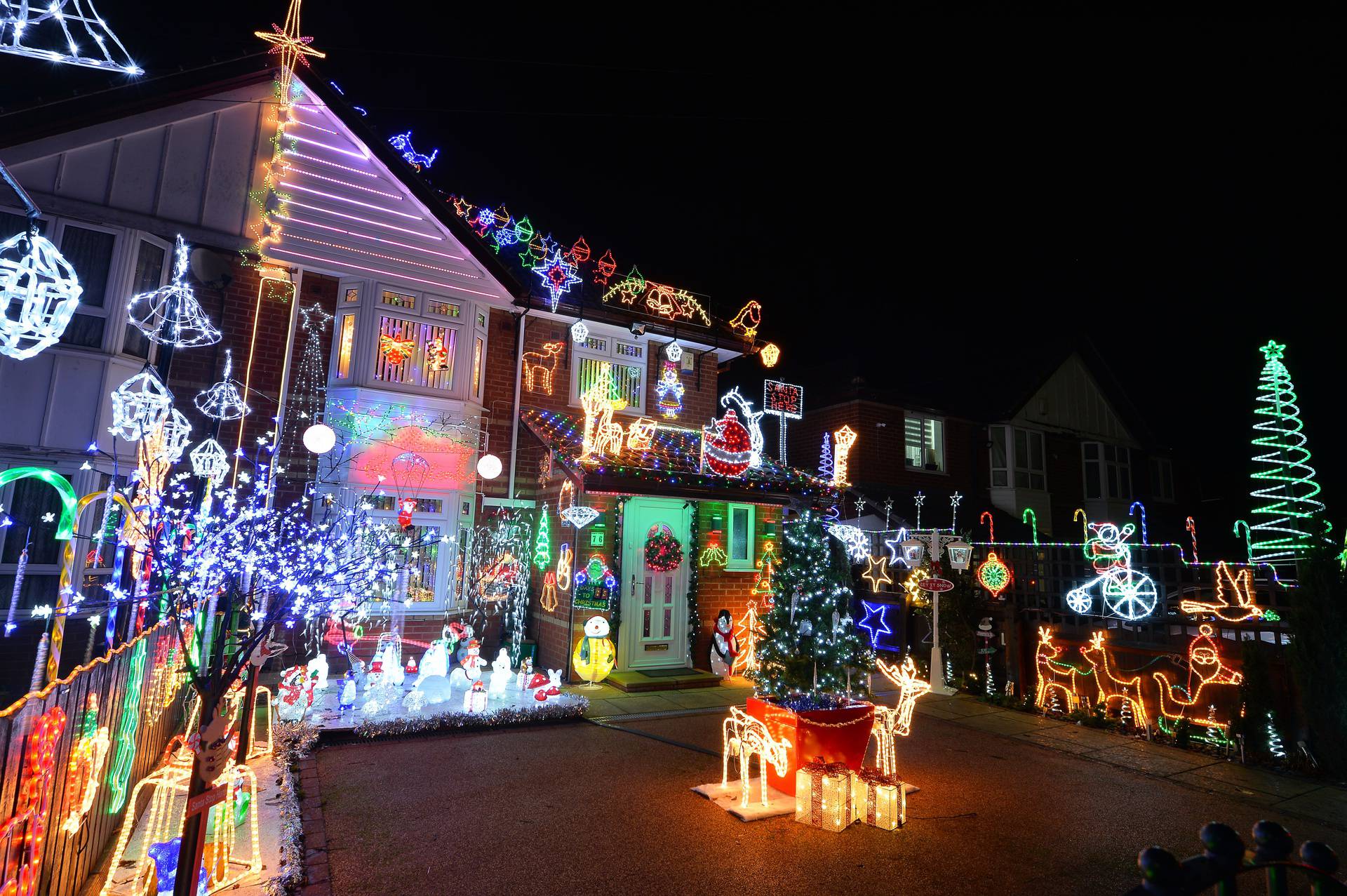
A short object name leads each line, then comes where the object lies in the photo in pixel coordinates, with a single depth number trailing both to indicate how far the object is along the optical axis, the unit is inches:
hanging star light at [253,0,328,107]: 377.7
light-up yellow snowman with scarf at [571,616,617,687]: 442.6
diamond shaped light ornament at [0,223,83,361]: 155.1
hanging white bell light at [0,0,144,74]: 123.0
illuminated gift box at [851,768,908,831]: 233.5
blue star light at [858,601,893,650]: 534.8
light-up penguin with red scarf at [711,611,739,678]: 484.7
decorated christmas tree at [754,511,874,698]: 270.5
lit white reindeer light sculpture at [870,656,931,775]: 265.9
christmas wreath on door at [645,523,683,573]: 481.1
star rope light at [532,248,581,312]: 505.7
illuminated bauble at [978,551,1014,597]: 456.1
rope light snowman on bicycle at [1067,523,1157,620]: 382.9
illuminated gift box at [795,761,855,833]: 231.8
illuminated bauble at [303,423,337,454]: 384.2
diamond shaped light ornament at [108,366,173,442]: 242.1
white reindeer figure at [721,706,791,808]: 254.1
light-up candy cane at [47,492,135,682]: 188.1
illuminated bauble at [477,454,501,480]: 442.3
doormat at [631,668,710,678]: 464.1
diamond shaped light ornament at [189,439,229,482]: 296.2
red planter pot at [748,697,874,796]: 249.1
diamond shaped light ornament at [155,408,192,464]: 265.0
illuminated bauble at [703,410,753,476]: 478.6
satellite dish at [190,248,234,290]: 391.9
